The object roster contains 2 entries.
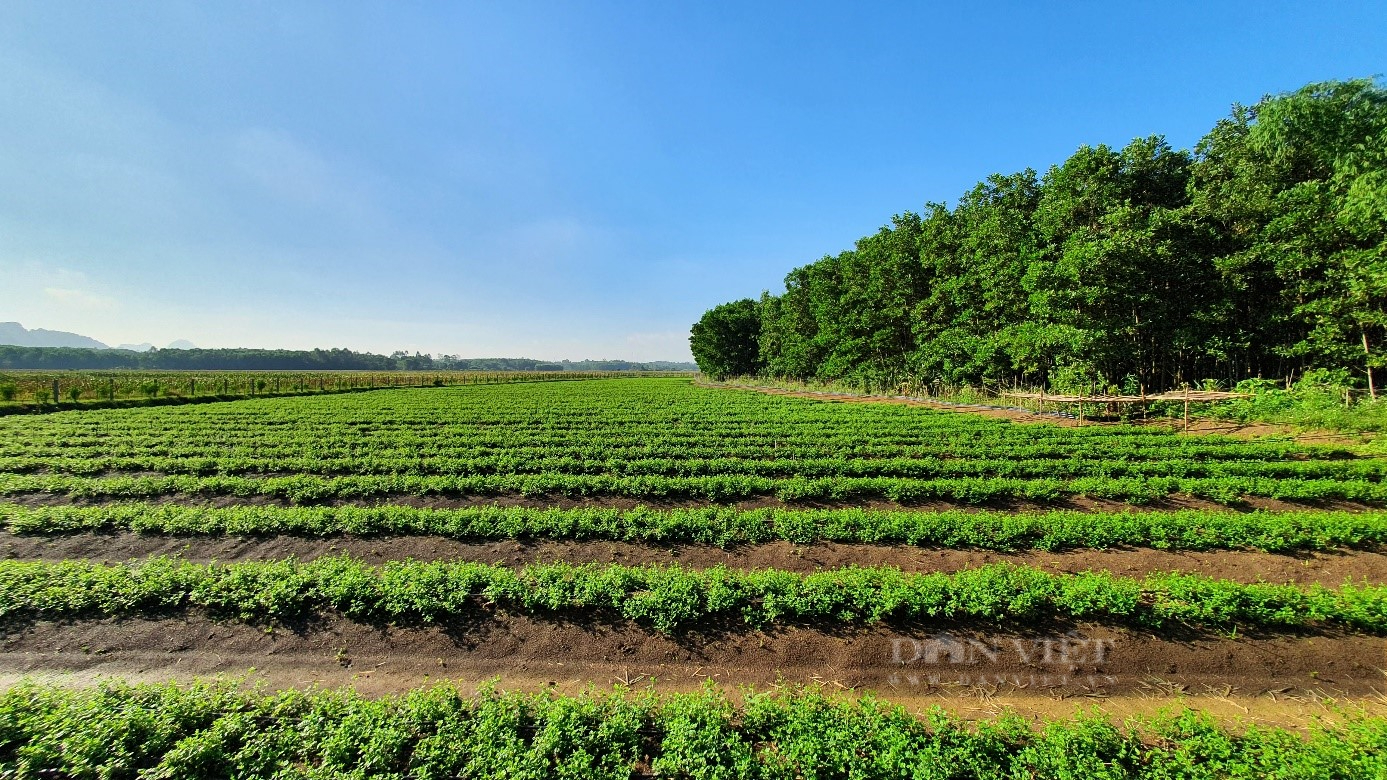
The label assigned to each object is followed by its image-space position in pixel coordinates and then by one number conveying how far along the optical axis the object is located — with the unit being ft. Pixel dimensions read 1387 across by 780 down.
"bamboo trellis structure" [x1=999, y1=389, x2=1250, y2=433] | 65.10
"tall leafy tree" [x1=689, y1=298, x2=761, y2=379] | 267.18
